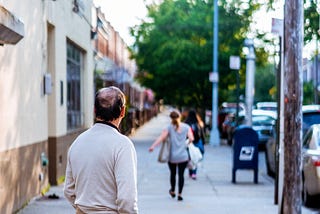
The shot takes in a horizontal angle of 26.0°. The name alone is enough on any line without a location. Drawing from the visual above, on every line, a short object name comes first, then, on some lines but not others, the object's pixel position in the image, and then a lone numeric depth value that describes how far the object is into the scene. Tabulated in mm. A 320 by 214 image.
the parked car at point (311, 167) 10766
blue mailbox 15188
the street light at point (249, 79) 20562
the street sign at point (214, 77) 29328
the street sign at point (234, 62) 22000
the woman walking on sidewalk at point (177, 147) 12016
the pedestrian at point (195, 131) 15422
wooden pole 8992
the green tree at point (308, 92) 55656
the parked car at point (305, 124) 15391
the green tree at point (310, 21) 15000
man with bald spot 4402
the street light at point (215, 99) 29484
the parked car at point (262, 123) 25811
